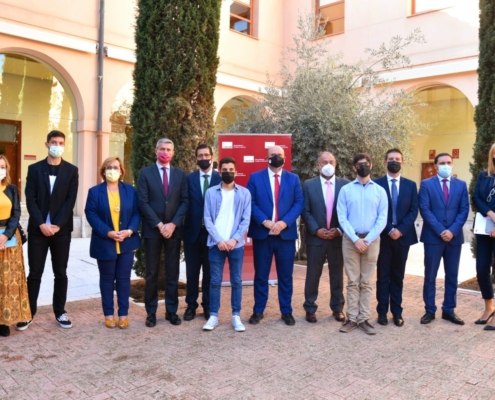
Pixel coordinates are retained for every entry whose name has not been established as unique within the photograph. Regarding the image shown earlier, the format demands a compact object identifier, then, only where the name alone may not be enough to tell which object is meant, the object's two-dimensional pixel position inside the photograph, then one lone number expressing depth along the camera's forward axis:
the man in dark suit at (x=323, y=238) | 5.48
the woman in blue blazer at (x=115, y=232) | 5.12
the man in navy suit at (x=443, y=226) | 5.43
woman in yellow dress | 4.78
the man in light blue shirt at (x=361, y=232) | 5.13
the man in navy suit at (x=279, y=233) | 5.40
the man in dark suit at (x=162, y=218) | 5.23
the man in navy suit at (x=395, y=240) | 5.38
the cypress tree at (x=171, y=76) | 6.77
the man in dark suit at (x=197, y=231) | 5.46
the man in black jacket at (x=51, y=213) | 5.03
